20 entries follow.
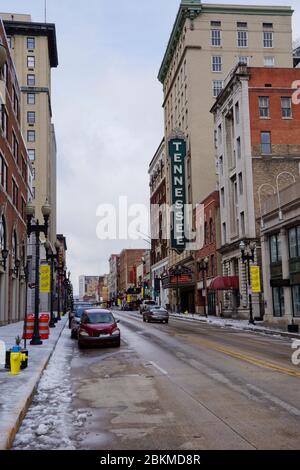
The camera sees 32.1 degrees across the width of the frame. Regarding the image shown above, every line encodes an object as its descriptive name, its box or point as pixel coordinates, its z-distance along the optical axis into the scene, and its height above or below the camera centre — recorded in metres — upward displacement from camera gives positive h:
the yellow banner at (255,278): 37.44 +1.49
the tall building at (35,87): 87.25 +36.70
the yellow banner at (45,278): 35.09 +1.72
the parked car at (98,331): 21.06 -1.18
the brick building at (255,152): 47.66 +13.73
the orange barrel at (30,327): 24.92 -1.10
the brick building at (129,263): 161.38 +11.99
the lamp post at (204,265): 55.55 +3.90
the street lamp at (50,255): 32.36 +3.30
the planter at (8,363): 13.77 -1.57
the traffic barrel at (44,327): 25.49 -1.15
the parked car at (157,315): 43.91 -1.19
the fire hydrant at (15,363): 12.91 -1.45
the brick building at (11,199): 40.41 +9.26
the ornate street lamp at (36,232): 21.78 +3.00
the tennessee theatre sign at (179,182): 73.38 +16.60
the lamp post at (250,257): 37.67 +3.01
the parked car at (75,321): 27.62 -0.99
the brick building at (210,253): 57.19 +5.48
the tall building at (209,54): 70.38 +34.16
